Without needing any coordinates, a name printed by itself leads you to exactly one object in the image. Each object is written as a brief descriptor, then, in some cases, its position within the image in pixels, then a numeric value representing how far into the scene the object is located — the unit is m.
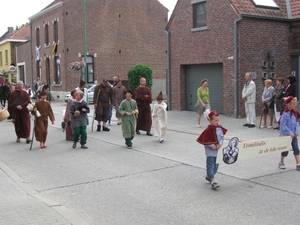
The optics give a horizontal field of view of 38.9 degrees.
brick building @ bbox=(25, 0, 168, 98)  32.72
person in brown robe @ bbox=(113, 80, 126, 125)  15.98
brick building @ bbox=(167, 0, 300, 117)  16.98
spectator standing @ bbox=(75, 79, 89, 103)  13.95
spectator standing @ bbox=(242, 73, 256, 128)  14.43
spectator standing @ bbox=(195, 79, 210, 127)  14.54
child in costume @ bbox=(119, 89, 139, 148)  10.92
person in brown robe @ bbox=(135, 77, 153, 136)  13.25
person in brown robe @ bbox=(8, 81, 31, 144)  12.38
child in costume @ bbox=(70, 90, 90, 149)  10.83
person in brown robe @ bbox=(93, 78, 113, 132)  14.43
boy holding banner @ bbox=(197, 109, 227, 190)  6.88
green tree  27.06
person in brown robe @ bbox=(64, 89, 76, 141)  12.59
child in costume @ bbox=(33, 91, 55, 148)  11.48
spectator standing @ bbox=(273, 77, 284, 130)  13.46
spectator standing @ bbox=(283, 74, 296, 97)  13.04
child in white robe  11.77
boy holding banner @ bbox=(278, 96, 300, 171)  7.97
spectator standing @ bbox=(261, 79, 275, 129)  13.95
